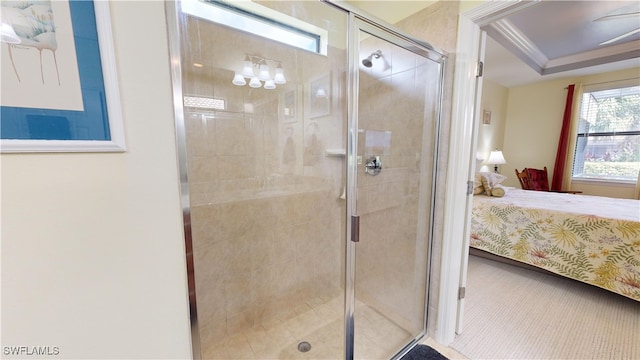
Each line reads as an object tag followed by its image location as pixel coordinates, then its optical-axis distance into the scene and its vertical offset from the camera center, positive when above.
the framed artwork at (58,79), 0.43 +0.13
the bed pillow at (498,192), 2.90 -0.51
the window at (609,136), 3.76 +0.19
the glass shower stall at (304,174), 1.38 -0.16
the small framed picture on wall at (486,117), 4.36 +0.56
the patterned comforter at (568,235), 1.89 -0.77
